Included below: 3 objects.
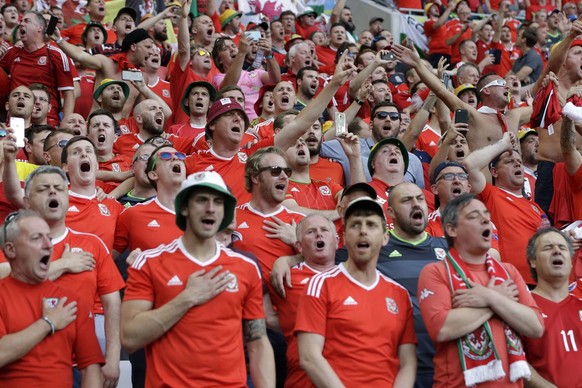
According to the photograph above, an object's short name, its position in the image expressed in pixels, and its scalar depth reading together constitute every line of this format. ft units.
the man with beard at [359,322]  37.60
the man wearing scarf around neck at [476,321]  37.32
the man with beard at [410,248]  42.37
